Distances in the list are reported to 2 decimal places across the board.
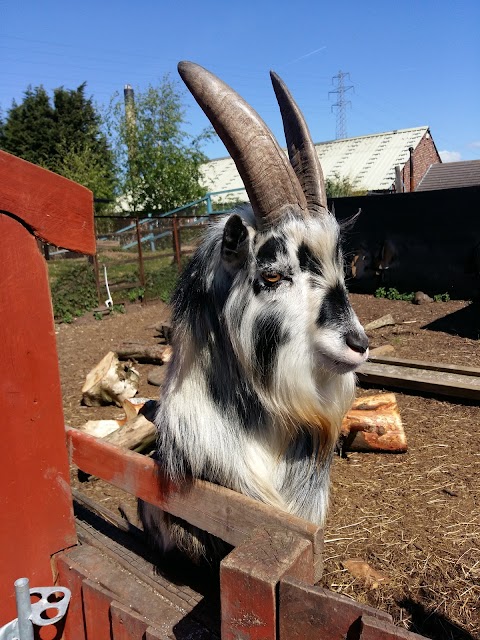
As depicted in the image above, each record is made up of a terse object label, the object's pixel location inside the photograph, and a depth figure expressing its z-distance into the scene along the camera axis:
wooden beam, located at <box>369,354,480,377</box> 4.86
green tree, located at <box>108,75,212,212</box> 19.08
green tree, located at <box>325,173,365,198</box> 22.28
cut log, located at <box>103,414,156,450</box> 3.57
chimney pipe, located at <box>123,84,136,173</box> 19.55
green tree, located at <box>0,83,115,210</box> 25.86
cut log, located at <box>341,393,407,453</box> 3.65
